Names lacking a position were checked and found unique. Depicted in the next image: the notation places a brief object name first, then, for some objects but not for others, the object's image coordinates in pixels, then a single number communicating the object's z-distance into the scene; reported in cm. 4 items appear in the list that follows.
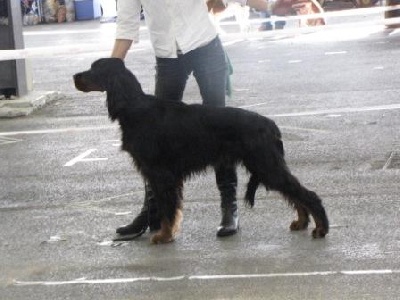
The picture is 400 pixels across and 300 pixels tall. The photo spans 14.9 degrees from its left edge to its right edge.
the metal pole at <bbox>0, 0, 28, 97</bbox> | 2103
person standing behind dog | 1037
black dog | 987
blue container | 5170
